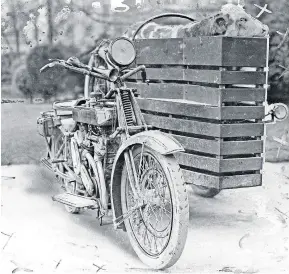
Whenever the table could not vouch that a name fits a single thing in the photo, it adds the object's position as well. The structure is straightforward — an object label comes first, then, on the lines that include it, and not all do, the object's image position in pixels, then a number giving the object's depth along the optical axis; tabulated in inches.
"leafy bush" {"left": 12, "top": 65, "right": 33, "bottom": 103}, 161.3
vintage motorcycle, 111.8
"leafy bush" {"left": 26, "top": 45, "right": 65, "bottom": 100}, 162.9
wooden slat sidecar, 127.4
